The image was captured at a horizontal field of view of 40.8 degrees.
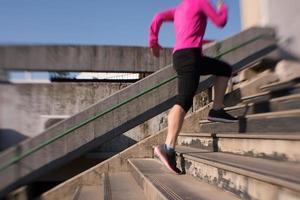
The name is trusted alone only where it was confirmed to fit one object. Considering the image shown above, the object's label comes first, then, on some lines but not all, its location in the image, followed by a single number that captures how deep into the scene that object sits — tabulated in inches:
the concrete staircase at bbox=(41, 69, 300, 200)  80.7
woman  123.6
